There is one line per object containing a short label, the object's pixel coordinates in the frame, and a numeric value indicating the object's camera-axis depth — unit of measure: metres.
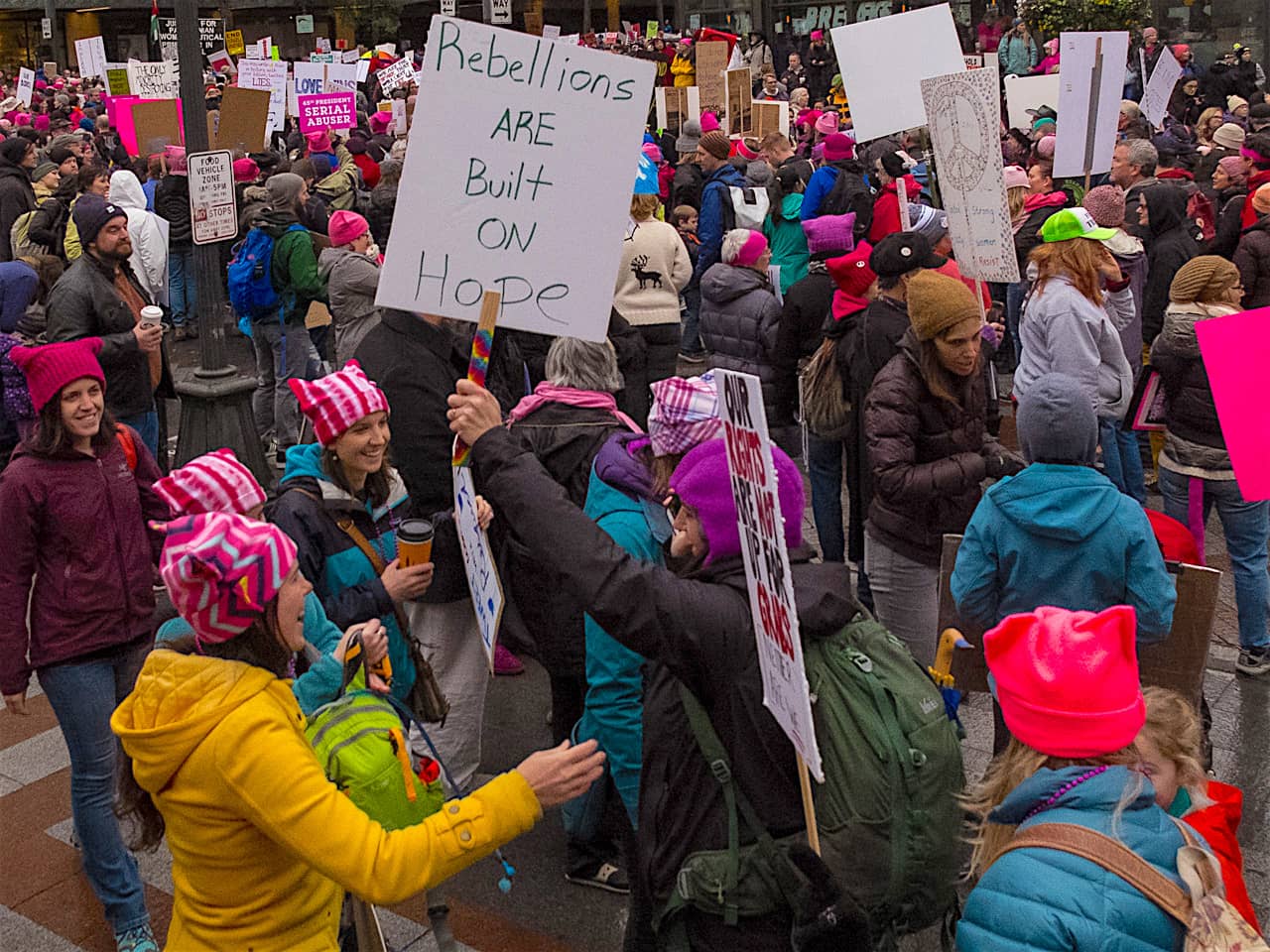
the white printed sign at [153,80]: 18.42
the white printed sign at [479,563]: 3.48
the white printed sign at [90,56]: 24.59
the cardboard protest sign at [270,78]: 17.62
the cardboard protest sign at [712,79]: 16.88
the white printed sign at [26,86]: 21.81
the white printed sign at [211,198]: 8.58
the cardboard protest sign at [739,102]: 16.62
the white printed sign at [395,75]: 20.39
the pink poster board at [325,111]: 16.14
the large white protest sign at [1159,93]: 15.16
